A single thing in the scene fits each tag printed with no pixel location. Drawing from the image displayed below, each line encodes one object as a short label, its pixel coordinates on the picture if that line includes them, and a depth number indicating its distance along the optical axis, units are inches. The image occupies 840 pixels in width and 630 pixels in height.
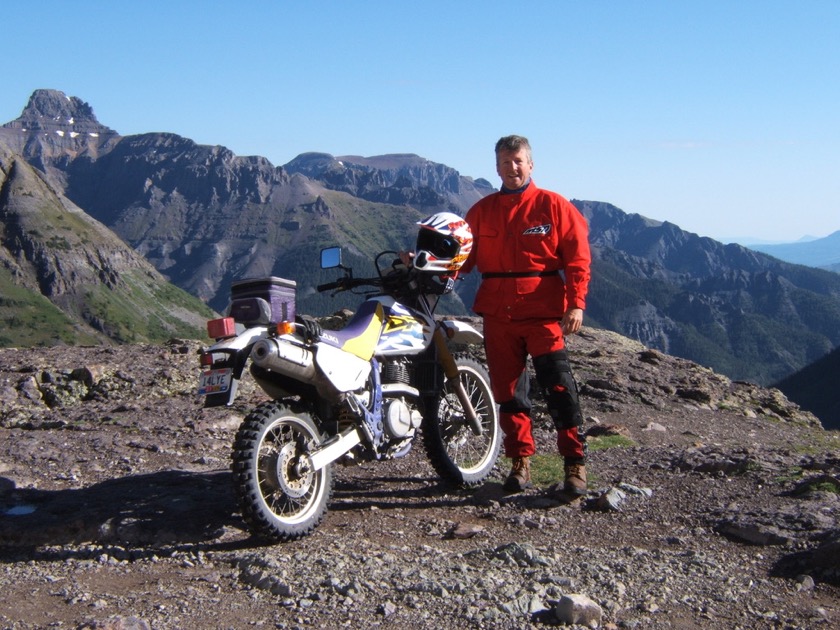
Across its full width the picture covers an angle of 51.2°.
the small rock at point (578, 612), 170.7
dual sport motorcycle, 220.4
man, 274.8
